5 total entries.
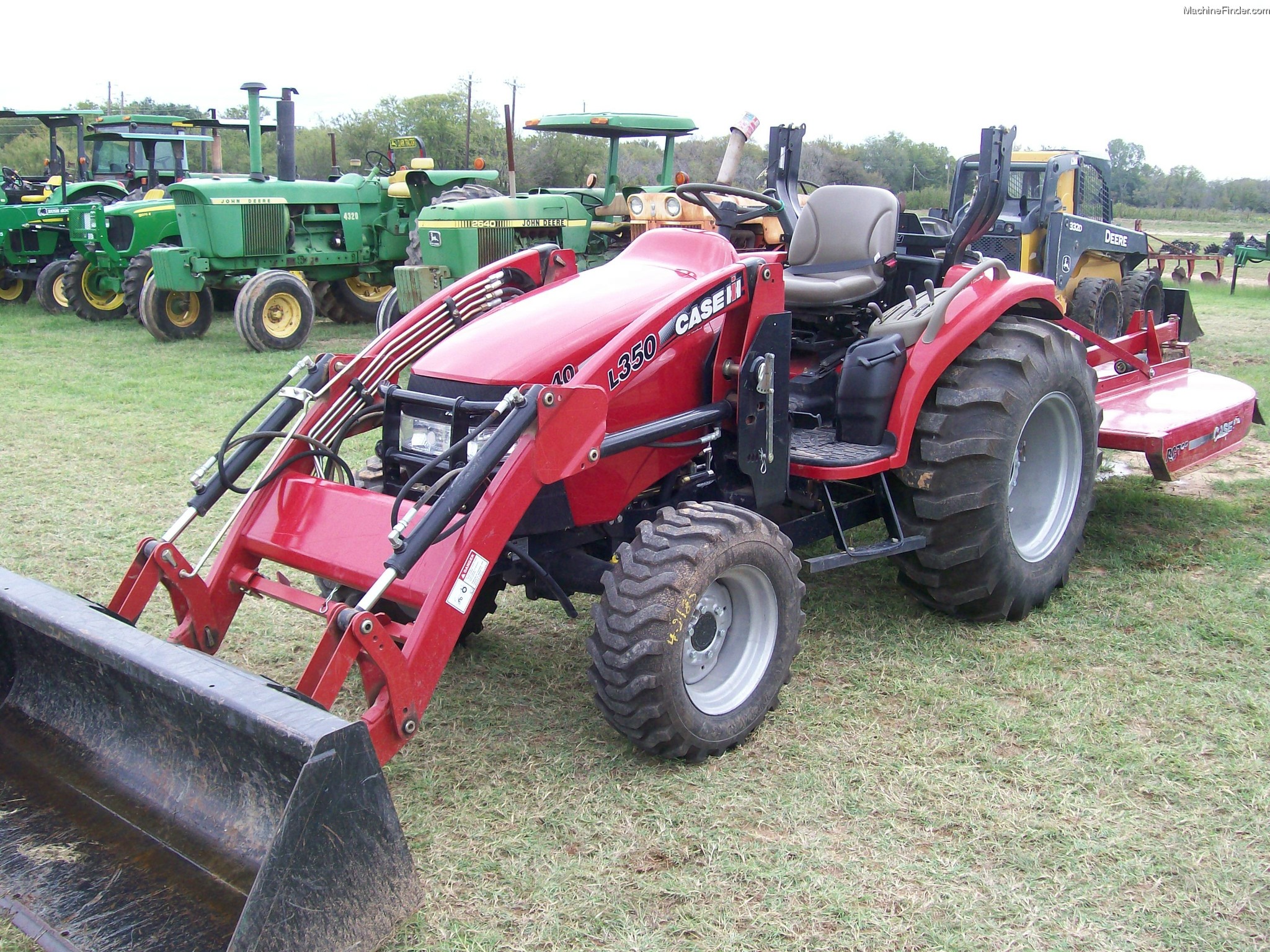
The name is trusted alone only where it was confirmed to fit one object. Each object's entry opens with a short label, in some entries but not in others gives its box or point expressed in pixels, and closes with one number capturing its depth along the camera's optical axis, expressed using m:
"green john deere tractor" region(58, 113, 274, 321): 13.16
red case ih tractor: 2.42
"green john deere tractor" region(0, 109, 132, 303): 14.98
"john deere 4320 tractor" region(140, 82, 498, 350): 11.37
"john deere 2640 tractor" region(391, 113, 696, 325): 10.82
